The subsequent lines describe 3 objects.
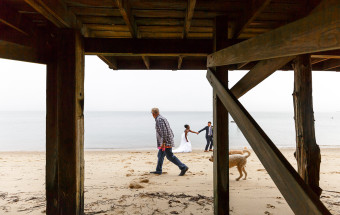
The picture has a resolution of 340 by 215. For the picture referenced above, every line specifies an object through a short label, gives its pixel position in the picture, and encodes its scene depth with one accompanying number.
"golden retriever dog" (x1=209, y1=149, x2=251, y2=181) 6.82
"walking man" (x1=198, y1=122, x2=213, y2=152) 13.16
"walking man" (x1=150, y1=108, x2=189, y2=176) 6.70
